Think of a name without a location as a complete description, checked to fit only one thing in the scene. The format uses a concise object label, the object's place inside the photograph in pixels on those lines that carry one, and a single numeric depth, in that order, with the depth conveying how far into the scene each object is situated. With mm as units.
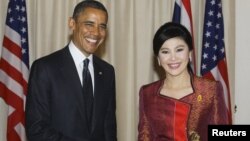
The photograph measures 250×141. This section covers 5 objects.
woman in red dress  2424
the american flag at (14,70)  3854
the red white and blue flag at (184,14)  3852
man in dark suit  2396
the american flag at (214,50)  3859
